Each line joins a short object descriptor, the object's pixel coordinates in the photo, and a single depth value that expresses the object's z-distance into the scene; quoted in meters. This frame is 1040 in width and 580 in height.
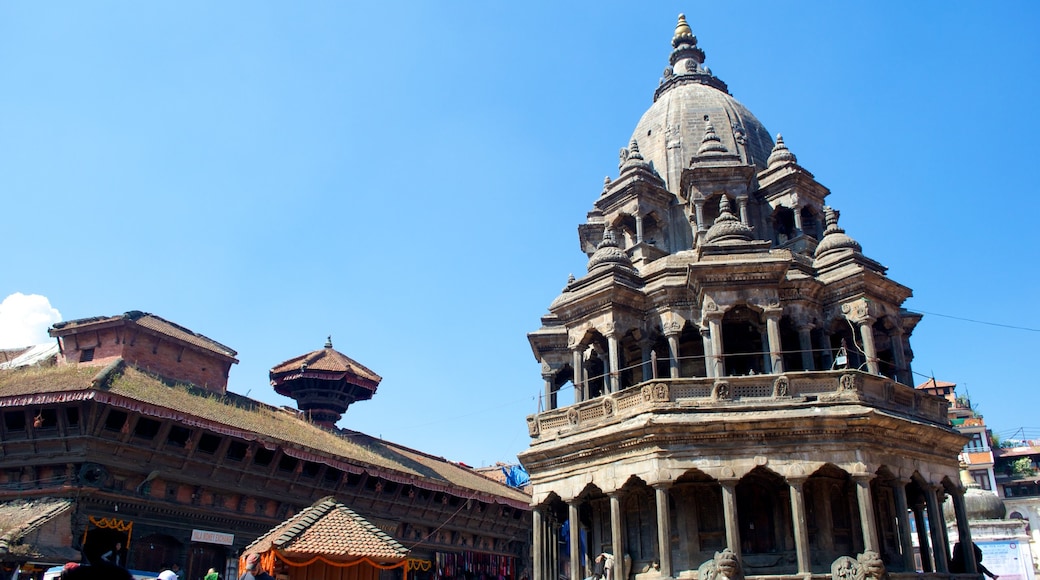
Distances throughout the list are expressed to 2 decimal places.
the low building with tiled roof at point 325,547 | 14.55
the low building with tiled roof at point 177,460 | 22.17
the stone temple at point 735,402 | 19.31
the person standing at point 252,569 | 13.09
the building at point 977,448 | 65.12
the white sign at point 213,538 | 24.26
